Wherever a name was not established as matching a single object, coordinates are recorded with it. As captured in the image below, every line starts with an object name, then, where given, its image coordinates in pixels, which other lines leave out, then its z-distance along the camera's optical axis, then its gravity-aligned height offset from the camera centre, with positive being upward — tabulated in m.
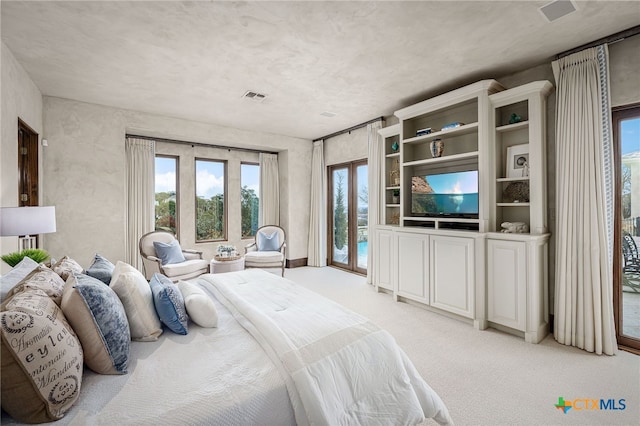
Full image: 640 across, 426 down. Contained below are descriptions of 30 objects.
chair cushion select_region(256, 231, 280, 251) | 5.52 -0.50
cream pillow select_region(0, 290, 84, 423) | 0.92 -0.50
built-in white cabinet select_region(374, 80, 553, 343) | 2.86 +0.06
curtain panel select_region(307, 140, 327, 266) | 6.17 +0.06
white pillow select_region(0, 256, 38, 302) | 1.45 -0.34
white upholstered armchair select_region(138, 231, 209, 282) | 4.21 -0.65
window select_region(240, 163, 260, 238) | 6.15 +0.39
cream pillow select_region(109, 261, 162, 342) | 1.54 -0.49
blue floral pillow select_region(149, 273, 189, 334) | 1.62 -0.53
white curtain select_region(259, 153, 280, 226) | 6.23 +0.54
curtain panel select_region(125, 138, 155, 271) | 4.73 +0.37
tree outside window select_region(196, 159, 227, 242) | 5.67 +0.31
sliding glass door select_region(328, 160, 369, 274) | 5.57 -0.03
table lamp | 2.08 -0.03
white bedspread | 1.02 -0.68
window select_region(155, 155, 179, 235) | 5.26 +0.41
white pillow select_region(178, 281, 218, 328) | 1.69 -0.56
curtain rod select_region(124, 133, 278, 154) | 4.89 +1.37
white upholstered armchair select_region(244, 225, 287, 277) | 5.03 -0.65
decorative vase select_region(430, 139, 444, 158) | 3.74 +0.86
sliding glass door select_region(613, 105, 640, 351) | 2.58 -0.14
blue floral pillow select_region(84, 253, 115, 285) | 1.82 -0.35
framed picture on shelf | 3.09 +0.57
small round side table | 4.46 -0.78
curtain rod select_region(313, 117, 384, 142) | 4.89 +1.61
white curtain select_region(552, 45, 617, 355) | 2.54 +0.08
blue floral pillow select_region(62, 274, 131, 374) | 1.23 -0.48
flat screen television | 3.37 +0.24
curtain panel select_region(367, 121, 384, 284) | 4.71 +0.49
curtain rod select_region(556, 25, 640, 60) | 2.43 +1.51
